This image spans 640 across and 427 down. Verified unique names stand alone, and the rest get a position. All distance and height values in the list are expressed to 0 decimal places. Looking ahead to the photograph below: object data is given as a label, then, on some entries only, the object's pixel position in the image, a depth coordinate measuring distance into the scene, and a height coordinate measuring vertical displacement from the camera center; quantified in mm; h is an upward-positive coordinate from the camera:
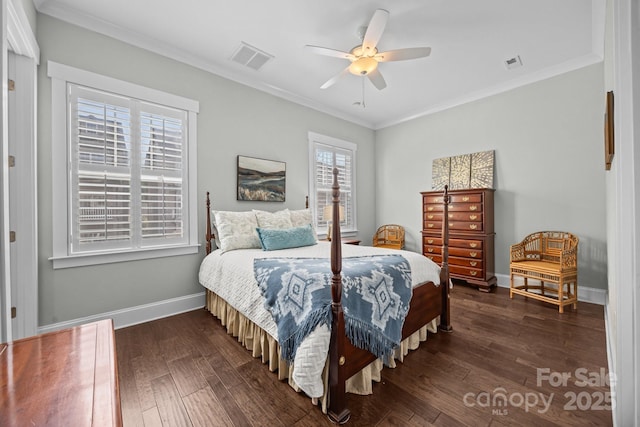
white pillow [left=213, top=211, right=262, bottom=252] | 2900 -200
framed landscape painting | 3530 +489
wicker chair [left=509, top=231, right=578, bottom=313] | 2916 -645
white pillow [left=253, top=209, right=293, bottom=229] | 3287 -84
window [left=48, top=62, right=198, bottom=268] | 2363 +455
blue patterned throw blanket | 1574 -572
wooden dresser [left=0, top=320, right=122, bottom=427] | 625 -481
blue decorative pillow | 2893 -282
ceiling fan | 2250 +1517
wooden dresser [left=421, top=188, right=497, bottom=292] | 3693 -356
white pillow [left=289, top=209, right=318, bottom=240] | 3582 -56
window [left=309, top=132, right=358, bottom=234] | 4449 +696
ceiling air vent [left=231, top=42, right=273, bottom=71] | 2953 +1869
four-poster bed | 1493 -880
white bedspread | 1450 -626
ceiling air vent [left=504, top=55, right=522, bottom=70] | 3161 +1858
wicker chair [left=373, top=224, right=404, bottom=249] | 4930 -481
